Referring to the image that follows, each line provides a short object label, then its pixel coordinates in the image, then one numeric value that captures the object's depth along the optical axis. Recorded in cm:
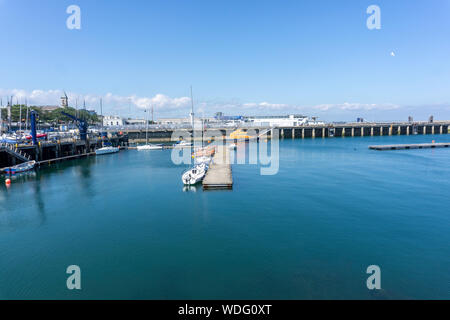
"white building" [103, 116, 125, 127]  18800
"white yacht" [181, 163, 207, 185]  3584
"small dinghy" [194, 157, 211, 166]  4771
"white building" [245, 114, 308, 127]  15550
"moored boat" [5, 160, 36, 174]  4338
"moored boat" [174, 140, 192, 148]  8731
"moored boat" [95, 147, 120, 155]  7237
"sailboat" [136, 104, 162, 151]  8618
